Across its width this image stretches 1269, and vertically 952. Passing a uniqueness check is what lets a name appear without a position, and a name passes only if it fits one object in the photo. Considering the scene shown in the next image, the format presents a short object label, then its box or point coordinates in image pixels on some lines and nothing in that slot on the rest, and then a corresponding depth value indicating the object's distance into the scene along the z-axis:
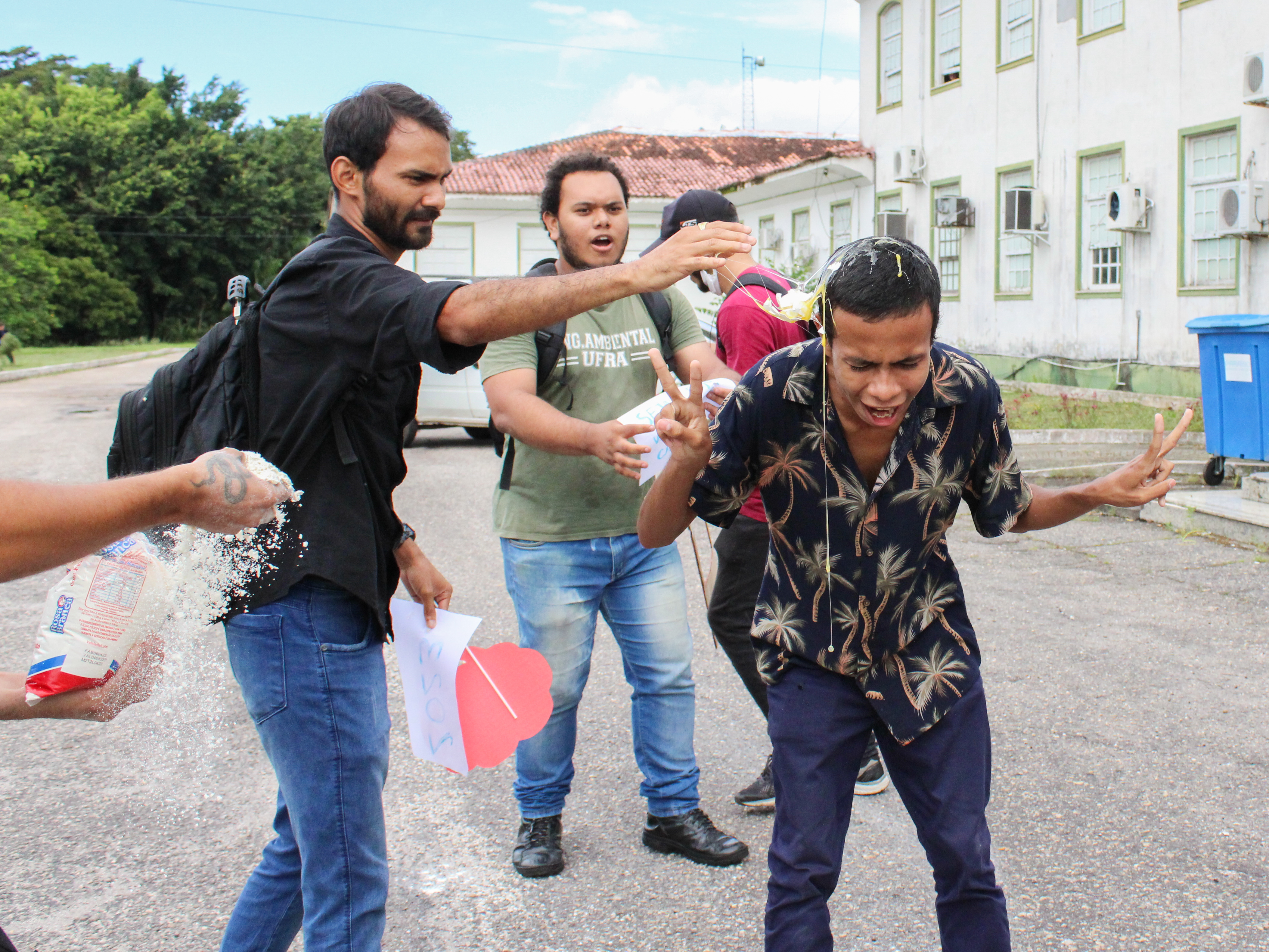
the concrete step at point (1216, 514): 7.86
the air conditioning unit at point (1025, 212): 17.75
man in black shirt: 2.01
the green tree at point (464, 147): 79.12
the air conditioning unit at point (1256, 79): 13.20
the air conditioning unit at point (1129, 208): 15.54
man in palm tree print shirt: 2.33
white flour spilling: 2.09
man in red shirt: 3.69
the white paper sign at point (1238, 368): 8.55
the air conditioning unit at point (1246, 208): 13.33
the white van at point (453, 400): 13.84
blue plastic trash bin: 8.49
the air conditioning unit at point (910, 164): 20.80
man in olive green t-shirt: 3.55
